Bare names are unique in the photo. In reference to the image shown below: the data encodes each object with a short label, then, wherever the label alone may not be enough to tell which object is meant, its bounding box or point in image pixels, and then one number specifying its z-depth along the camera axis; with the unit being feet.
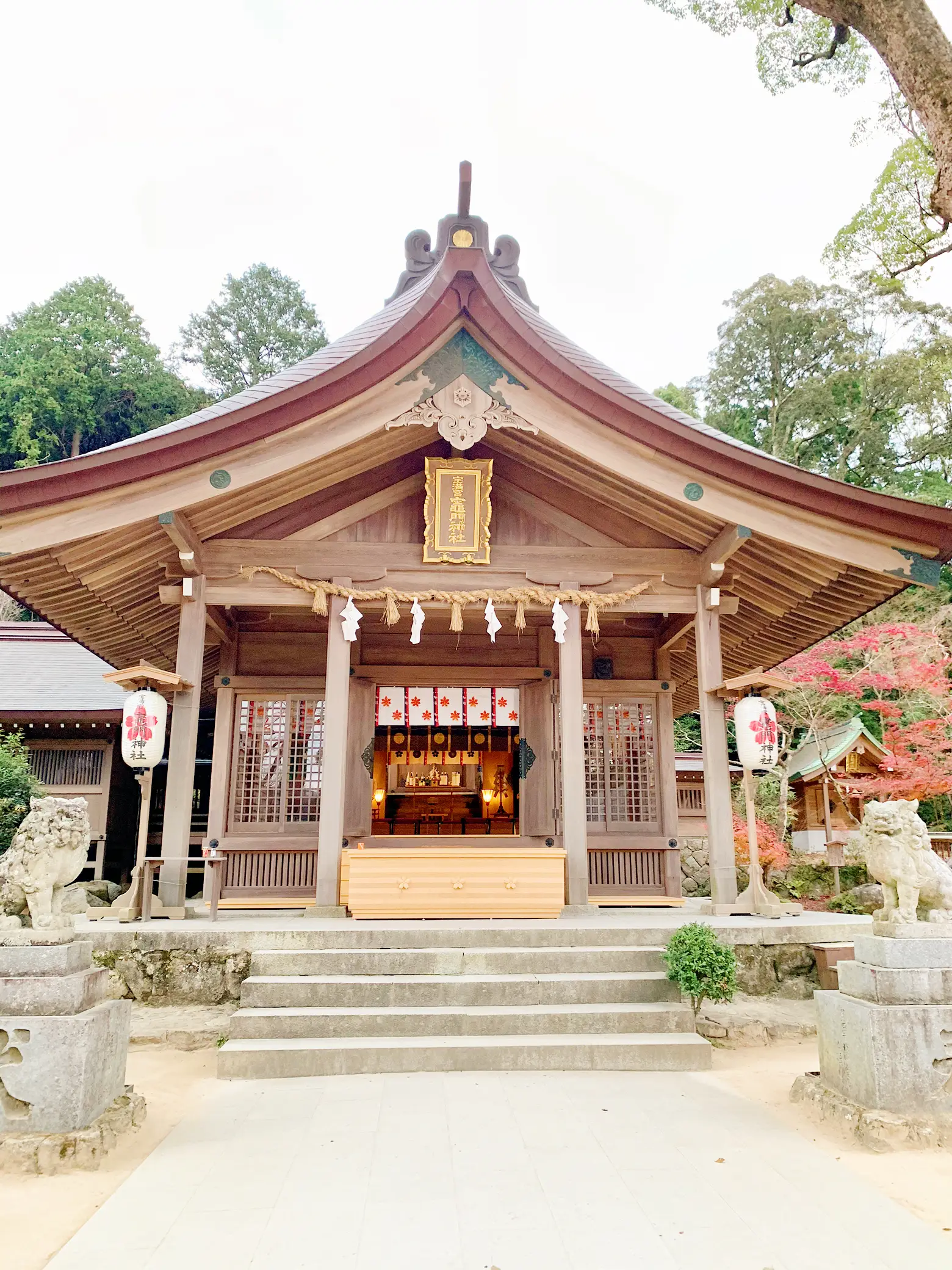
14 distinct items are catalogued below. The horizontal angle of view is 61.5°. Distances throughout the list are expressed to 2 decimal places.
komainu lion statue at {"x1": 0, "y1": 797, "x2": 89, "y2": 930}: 13.44
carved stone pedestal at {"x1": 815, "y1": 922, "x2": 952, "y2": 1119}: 13.41
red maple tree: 49.47
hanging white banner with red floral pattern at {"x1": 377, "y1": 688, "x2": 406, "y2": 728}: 33.71
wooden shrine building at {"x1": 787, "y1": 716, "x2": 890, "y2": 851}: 54.95
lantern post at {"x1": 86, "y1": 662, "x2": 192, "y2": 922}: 23.36
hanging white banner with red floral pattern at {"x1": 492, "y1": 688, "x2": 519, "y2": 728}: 33.91
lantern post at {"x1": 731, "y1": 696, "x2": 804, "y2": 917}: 25.26
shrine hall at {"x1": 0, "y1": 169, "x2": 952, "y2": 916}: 24.81
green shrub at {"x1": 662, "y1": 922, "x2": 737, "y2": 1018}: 18.22
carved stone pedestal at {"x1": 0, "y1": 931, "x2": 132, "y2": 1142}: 12.42
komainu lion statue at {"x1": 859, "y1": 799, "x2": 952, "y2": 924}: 14.56
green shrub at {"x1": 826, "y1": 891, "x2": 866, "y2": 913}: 43.86
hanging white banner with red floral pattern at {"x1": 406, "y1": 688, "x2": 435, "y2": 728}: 33.68
